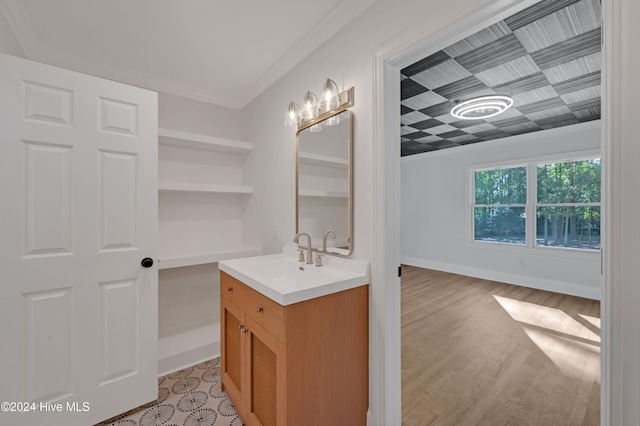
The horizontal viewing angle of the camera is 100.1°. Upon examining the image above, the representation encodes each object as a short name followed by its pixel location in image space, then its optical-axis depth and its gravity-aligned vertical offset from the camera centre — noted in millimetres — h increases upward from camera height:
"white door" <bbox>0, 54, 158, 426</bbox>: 1462 -200
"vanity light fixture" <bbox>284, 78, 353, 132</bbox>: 1736 +737
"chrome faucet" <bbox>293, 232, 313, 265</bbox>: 1882 -287
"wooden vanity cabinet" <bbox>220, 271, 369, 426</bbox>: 1241 -753
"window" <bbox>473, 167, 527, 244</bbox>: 4664 +147
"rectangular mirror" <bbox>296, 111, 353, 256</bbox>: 1702 +217
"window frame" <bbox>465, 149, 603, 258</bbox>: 3969 +143
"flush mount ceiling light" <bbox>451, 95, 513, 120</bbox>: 2873 +1201
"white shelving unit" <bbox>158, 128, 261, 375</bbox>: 2484 -221
